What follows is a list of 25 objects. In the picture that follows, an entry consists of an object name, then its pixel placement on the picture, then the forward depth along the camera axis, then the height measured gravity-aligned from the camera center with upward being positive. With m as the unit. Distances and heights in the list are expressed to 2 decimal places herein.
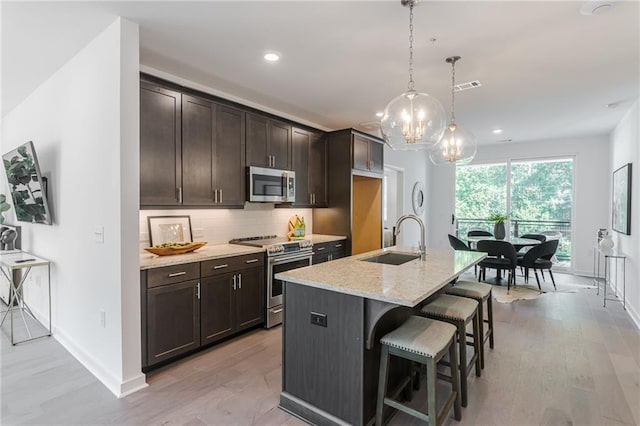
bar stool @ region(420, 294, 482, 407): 2.26 -0.77
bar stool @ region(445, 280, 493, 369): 2.78 -0.75
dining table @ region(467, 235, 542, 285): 5.49 -0.62
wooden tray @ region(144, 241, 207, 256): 2.92 -0.38
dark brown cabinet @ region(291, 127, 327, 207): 4.54 +0.59
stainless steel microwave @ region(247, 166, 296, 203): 3.80 +0.27
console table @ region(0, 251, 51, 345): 3.28 -0.82
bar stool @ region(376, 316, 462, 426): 1.79 -0.82
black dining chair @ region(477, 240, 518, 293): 5.01 -0.75
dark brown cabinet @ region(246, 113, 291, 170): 3.88 +0.80
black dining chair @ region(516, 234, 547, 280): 6.16 -0.57
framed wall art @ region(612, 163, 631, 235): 4.32 +0.10
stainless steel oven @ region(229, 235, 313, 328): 3.62 -0.63
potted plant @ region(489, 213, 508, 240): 5.75 -0.36
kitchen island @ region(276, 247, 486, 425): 1.87 -0.76
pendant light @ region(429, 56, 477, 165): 3.36 +0.64
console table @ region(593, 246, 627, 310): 4.49 -1.00
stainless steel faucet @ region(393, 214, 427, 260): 2.68 -0.23
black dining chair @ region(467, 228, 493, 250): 6.57 -0.52
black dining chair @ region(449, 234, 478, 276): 5.43 -0.61
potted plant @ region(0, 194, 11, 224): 4.28 +0.03
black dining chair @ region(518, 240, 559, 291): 5.08 -0.77
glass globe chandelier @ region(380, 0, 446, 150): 2.34 +0.63
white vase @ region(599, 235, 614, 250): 4.73 -0.52
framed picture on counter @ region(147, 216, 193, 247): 3.24 -0.22
